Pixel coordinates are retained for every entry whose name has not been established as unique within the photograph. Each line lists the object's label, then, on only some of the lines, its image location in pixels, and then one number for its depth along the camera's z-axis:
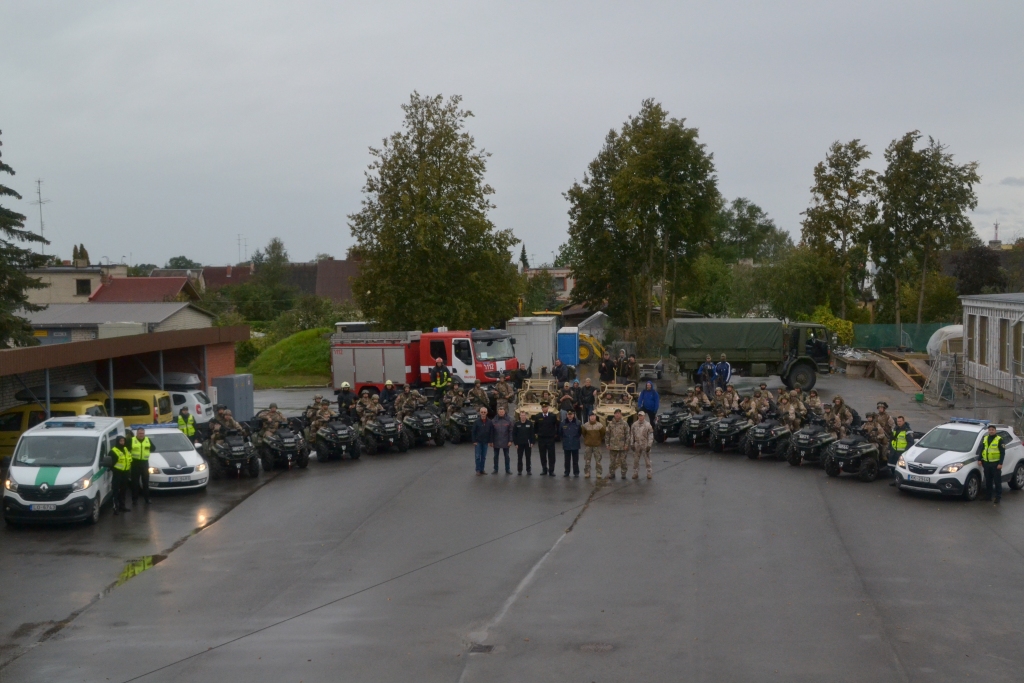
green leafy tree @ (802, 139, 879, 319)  52.12
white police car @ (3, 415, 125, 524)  16.17
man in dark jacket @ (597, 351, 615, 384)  31.49
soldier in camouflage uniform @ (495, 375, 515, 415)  27.75
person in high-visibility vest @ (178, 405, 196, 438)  22.64
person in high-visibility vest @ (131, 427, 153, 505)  18.41
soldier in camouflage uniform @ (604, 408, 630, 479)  19.73
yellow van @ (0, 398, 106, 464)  22.92
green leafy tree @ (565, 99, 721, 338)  50.81
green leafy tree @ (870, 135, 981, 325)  50.00
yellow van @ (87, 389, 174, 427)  25.61
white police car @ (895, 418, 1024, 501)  17.84
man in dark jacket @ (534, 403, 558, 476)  20.61
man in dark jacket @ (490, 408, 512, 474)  21.00
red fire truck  36.91
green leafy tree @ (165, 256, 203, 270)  160.00
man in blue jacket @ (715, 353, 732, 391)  31.78
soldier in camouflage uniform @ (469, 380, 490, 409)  27.42
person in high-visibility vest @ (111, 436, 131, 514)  17.72
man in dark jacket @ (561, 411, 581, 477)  20.25
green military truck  37.16
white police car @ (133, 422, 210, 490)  19.15
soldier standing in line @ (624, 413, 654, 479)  20.06
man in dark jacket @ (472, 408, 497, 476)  20.88
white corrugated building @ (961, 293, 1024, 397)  33.84
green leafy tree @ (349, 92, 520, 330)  44.12
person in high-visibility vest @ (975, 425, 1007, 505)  17.88
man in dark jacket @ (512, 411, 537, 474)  20.86
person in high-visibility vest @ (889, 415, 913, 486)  19.62
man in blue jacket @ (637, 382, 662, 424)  25.23
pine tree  30.19
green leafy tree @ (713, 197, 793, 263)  113.94
